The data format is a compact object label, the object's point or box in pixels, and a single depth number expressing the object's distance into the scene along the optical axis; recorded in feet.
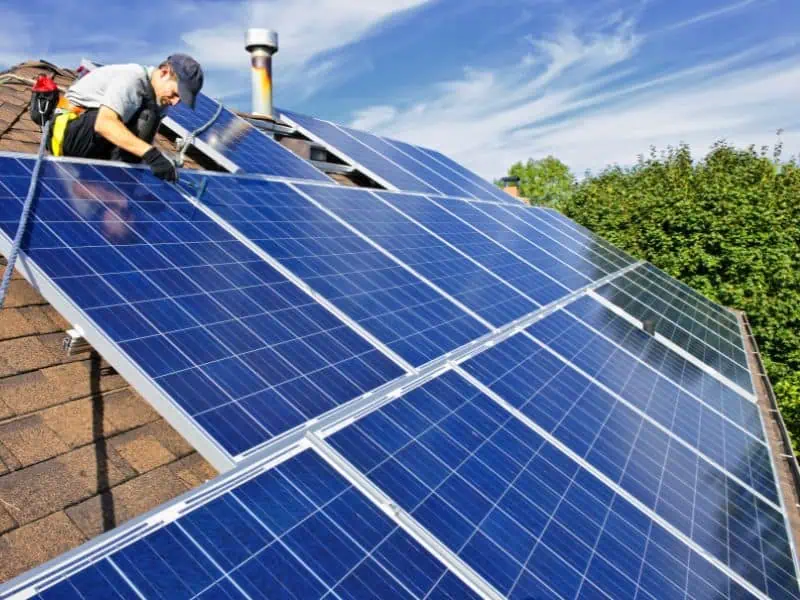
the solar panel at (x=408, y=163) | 44.40
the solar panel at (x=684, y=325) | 32.14
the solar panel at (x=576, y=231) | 53.01
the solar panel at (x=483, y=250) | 28.12
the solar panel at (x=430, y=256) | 22.84
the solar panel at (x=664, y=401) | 20.77
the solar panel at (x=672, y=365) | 25.90
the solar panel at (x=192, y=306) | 11.62
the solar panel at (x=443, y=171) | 49.71
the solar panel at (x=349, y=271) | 17.39
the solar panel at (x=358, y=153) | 39.34
